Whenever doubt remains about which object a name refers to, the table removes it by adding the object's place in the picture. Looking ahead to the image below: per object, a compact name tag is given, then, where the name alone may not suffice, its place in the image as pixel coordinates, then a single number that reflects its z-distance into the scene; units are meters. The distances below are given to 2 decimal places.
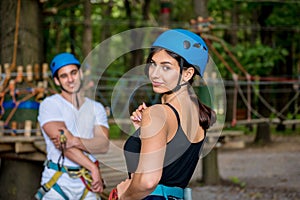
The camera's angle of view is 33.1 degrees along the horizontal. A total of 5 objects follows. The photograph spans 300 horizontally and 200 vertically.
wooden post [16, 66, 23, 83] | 5.87
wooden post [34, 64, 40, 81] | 6.05
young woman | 1.81
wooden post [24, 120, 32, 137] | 5.76
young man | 3.24
